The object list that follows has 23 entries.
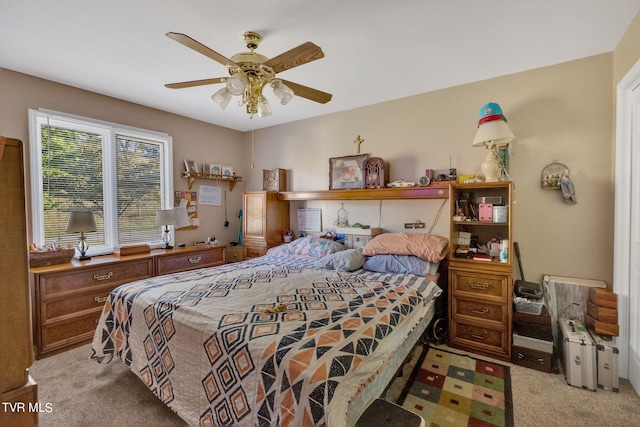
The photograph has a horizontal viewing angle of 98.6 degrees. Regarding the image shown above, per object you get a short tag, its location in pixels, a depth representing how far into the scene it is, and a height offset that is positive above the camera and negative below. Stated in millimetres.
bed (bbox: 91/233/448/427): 1214 -710
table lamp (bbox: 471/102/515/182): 2428 +605
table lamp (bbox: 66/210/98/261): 2713 -160
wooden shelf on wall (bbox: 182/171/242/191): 3951 +456
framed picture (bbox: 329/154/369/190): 3576 +460
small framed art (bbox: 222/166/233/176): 4416 +588
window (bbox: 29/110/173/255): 2814 +357
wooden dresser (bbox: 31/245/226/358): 2457 -804
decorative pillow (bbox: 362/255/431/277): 2623 -580
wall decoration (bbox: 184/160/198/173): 3938 +602
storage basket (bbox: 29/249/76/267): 2579 -471
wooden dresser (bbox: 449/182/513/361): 2379 -774
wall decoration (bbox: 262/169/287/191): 4234 +424
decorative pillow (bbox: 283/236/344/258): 3322 -505
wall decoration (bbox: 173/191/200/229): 3926 +50
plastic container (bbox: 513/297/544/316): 2299 -850
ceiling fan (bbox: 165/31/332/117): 1674 +923
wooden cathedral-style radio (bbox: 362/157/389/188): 3311 +411
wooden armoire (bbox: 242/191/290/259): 3977 -211
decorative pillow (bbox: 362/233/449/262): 2639 -402
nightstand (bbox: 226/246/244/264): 4324 -735
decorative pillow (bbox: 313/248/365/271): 2777 -566
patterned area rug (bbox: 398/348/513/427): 1736 -1335
